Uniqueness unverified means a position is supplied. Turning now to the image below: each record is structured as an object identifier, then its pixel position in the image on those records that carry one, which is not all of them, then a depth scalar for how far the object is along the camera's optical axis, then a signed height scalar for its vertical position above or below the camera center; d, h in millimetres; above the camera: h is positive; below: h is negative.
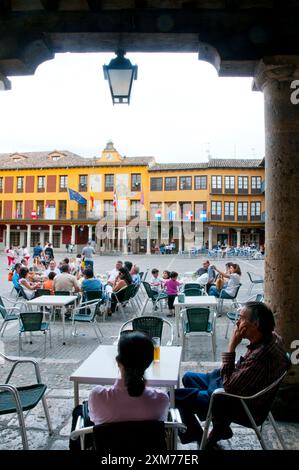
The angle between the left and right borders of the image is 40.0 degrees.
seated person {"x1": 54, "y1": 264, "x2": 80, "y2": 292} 8250 -730
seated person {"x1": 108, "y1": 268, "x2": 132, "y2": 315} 8758 -821
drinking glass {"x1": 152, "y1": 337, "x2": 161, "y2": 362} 3250 -833
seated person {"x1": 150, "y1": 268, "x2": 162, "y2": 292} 10236 -875
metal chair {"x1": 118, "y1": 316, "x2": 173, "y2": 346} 4730 -889
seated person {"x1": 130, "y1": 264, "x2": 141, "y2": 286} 10609 -711
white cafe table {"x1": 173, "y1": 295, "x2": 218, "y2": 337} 6535 -883
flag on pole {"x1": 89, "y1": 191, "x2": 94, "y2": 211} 45447 +4850
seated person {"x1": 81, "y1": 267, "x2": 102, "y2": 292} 8531 -748
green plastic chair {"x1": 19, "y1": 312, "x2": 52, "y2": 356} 5891 -1080
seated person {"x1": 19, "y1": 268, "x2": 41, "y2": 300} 8430 -823
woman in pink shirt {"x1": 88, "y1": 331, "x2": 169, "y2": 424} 2145 -794
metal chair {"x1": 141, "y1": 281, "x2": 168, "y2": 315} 9195 -1075
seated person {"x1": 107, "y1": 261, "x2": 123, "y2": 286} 10205 -735
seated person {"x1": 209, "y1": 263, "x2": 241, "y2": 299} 8547 -749
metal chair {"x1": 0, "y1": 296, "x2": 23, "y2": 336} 6350 -1148
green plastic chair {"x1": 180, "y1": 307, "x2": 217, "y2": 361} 5617 -1023
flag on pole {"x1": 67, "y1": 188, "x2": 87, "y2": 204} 35334 +4375
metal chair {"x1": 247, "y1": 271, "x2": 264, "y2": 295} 12166 -1010
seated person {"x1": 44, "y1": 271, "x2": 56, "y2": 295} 8802 -818
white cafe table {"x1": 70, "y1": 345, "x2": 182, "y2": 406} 2859 -918
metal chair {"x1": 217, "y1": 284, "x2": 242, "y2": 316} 8562 -1206
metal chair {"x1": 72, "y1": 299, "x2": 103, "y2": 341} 6665 -1150
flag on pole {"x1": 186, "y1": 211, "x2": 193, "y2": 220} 43938 +3536
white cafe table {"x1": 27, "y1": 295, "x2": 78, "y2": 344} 6672 -907
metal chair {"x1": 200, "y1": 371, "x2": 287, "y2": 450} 2670 -1033
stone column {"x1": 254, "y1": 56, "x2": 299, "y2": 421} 3432 +308
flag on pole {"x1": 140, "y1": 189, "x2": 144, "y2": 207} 43747 +5218
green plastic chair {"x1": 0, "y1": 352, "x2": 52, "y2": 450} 2859 -1177
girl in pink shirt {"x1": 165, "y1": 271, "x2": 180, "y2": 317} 8938 -837
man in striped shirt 2738 -851
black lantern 3580 +1501
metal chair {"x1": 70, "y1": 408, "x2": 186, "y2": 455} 1970 -916
